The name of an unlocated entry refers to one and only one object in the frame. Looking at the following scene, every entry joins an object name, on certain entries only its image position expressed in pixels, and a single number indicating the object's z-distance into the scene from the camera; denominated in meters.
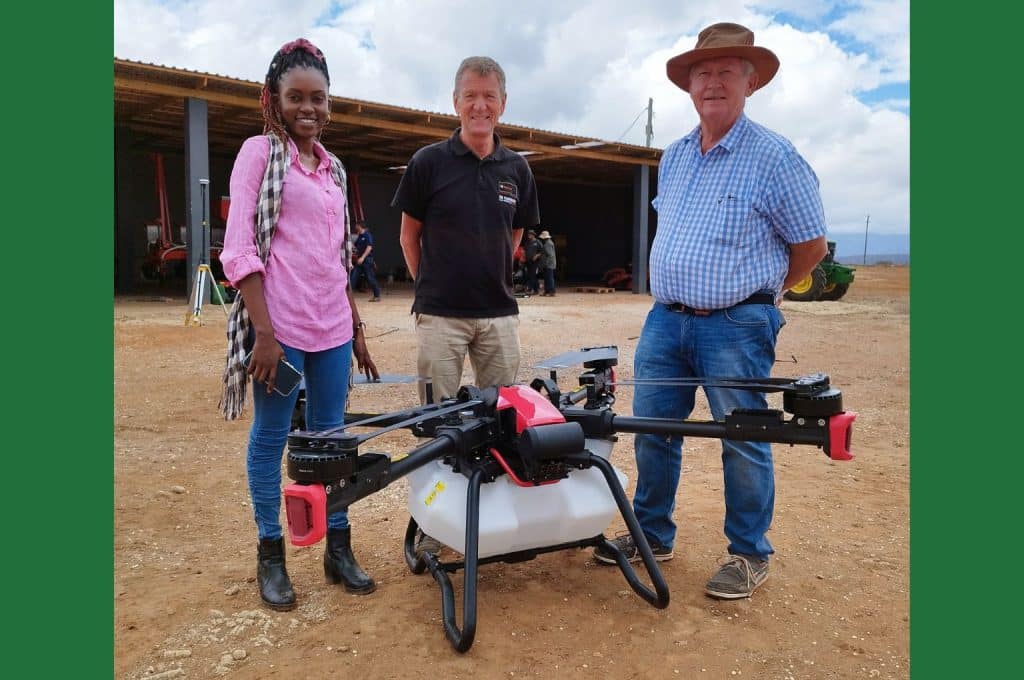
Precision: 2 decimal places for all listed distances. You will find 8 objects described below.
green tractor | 16.94
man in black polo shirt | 3.24
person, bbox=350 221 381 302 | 15.90
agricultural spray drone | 2.38
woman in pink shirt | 2.50
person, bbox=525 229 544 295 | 18.89
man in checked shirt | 2.79
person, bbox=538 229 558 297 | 18.69
